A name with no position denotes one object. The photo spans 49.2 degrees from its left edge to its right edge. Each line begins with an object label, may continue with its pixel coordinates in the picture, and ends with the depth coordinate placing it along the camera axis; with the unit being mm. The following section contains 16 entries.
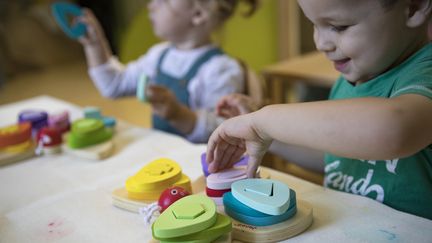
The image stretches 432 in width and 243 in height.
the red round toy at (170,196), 496
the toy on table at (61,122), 772
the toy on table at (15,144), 720
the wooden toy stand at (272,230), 443
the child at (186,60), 988
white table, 461
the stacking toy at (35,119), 813
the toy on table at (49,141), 730
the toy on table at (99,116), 821
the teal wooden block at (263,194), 446
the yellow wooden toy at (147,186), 535
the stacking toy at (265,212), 445
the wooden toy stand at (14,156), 714
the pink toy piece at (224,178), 510
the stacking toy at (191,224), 423
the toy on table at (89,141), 706
